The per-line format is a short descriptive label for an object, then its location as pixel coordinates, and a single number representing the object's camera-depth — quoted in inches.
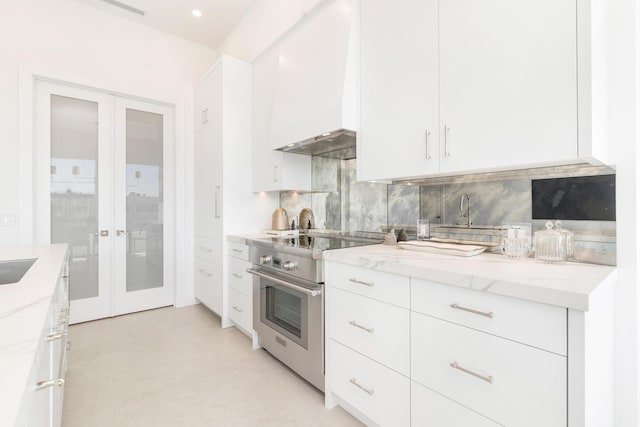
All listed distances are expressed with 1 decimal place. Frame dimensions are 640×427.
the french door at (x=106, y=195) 121.2
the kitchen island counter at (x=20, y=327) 18.2
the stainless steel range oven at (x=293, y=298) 73.5
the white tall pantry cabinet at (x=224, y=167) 118.8
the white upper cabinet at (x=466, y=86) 46.6
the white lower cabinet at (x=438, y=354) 38.7
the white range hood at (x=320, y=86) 76.9
